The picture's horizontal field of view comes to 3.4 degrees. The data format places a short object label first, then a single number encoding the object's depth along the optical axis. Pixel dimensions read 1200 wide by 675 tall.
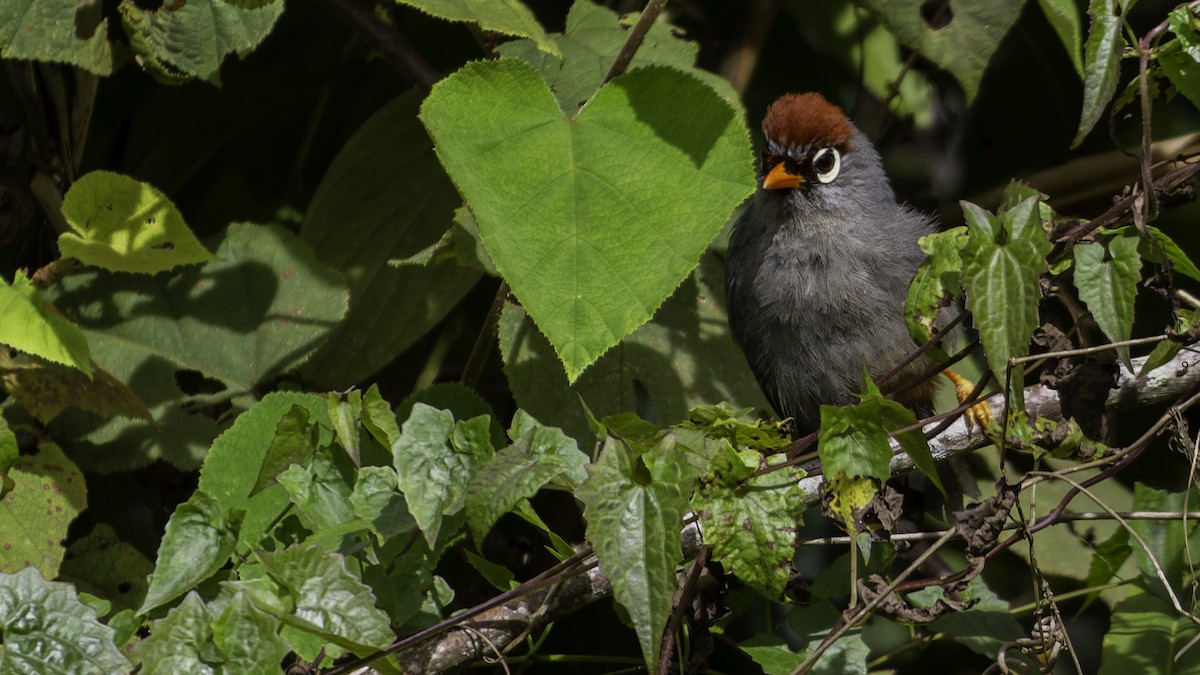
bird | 6.59
